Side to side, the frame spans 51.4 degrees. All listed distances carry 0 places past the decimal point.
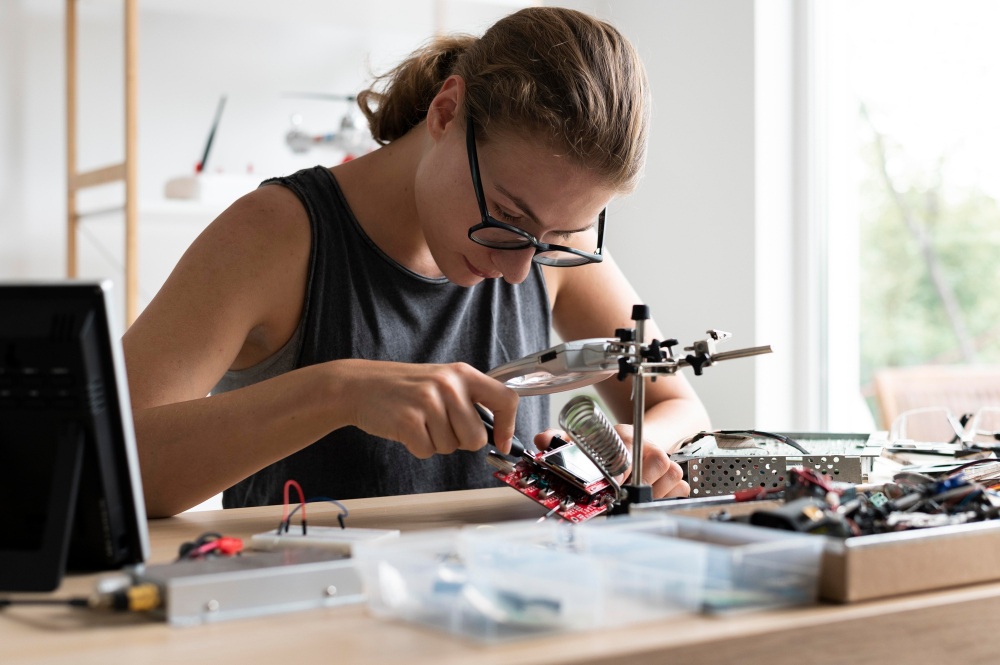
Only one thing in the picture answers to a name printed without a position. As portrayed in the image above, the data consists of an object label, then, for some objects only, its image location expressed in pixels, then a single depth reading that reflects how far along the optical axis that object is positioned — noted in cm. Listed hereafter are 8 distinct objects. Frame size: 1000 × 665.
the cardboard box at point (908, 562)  69
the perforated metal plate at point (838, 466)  113
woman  105
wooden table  58
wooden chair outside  235
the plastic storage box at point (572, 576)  62
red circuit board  101
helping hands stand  96
